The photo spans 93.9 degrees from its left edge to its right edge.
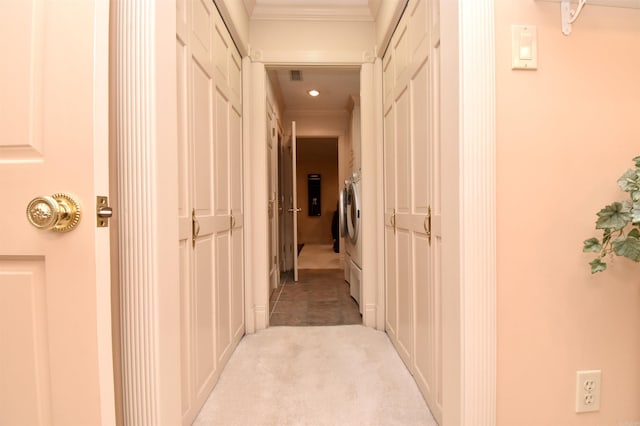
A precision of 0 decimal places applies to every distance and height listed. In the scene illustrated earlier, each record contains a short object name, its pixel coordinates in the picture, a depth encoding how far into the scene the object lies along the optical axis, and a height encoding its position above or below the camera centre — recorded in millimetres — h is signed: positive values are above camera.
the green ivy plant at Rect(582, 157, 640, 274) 853 -69
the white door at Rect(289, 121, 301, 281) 3576 +148
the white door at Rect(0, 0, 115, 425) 696 +41
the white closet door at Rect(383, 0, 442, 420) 1288 +36
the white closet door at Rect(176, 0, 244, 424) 1240 +40
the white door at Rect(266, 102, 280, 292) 3264 +75
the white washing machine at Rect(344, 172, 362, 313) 2709 -264
